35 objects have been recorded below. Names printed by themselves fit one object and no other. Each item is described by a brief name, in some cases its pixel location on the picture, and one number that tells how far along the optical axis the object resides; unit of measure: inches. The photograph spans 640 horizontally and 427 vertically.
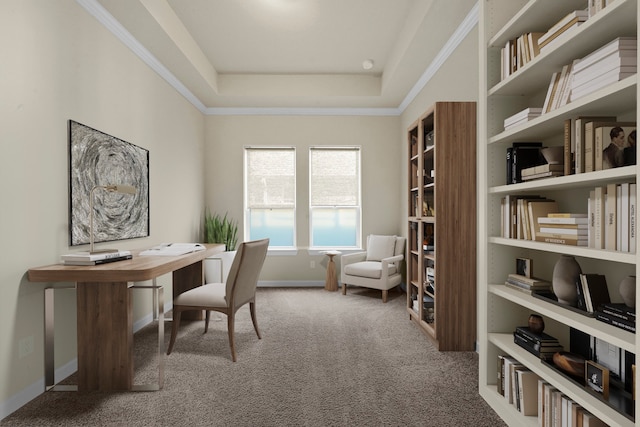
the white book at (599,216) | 56.3
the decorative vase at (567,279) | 65.8
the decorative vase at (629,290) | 54.4
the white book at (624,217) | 51.7
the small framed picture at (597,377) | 56.0
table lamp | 94.4
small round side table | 205.9
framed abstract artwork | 99.5
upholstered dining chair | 106.0
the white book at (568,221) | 60.4
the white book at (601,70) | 51.4
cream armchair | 182.1
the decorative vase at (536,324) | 75.1
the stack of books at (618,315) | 51.4
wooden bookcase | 116.3
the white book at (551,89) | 67.8
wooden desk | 87.1
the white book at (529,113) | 72.1
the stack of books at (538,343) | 69.4
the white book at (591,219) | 58.2
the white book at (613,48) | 50.9
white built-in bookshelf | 53.1
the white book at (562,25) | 59.4
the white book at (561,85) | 64.7
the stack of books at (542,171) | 67.8
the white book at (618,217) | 53.1
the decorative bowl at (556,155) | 68.2
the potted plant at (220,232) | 196.9
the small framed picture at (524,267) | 78.5
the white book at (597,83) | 51.9
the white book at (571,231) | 60.5
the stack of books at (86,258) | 86.4
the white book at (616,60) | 51.1
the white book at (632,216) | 50.3
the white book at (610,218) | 54.0
